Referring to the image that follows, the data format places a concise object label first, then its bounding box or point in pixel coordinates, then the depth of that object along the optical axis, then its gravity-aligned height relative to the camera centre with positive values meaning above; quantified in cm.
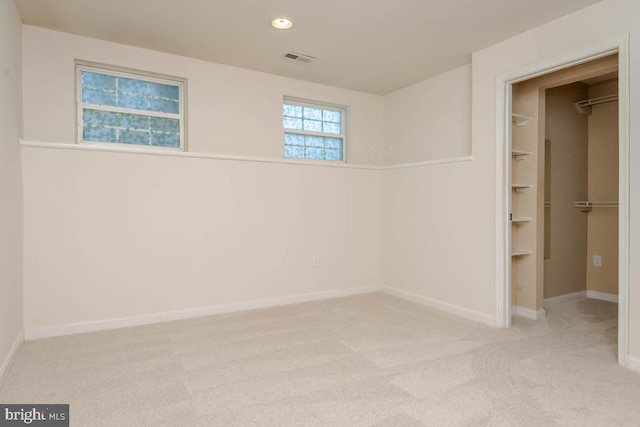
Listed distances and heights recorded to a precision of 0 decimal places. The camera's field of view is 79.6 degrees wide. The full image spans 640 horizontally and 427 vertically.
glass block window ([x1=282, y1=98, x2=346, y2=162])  445 +93
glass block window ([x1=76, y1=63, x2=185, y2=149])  341 +94
